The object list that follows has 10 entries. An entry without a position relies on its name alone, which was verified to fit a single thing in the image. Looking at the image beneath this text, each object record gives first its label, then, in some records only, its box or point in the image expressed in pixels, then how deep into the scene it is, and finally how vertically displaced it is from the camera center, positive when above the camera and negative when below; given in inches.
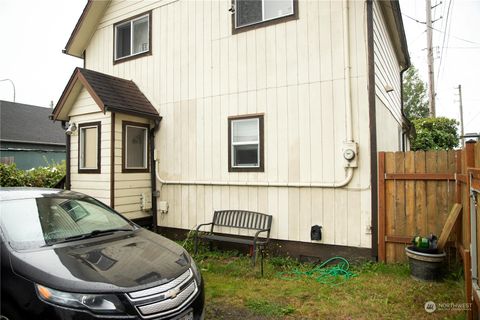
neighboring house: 785.6 +88.1
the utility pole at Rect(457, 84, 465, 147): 1277.6 +303.8
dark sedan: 93.8 -35.2
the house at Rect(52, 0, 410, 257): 219.6 +48.2
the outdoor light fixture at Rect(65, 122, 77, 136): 310.0 +39.9
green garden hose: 192.2 -71.9
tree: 1311.5 +287.7
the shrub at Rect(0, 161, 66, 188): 428.0 -11.4
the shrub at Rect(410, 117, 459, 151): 626.2 +63.2
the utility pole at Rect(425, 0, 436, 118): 632.4 +237.1
